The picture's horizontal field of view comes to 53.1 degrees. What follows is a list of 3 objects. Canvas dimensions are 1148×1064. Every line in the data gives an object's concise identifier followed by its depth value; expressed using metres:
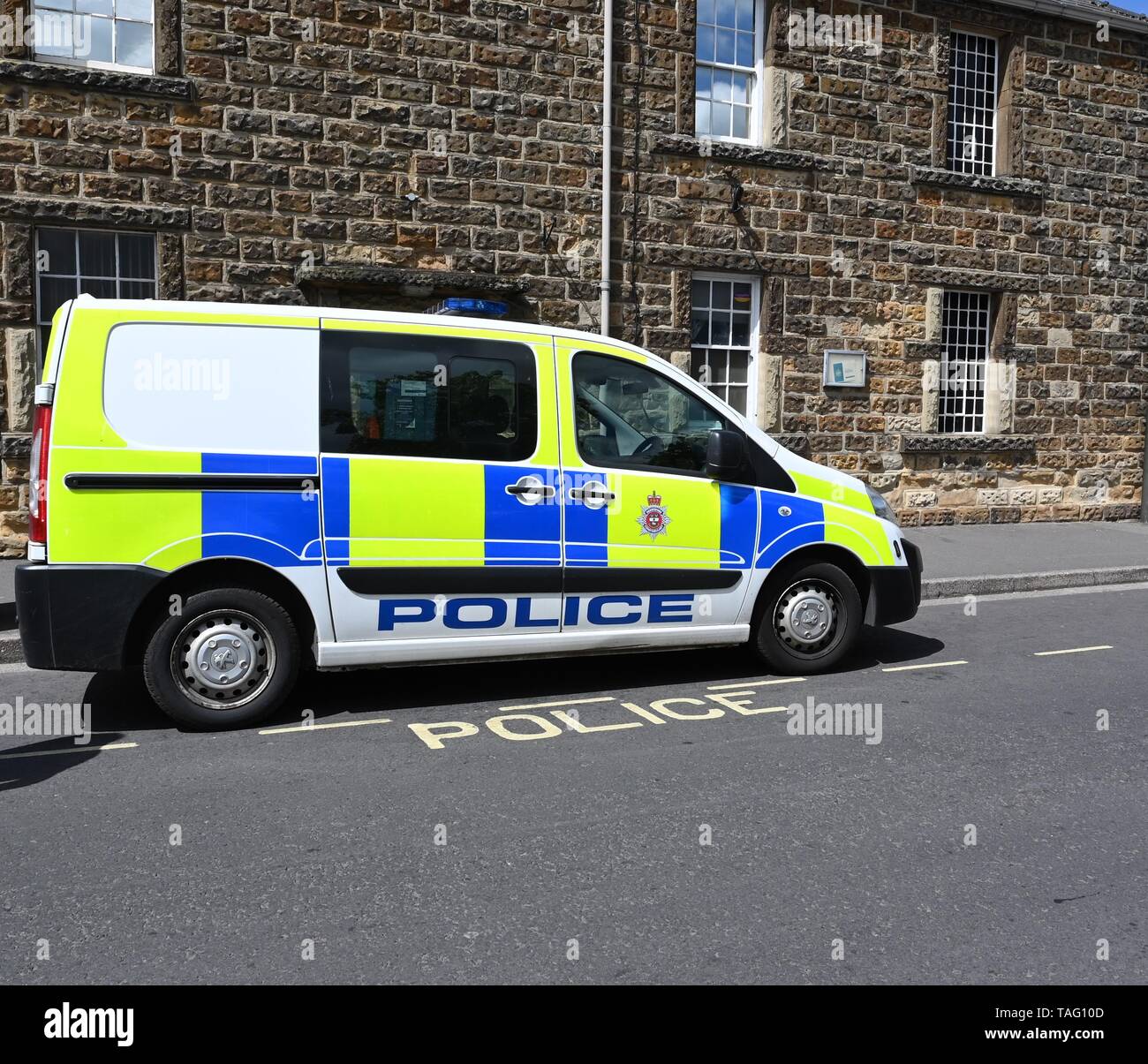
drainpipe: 12.45
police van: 5.65
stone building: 10.81
